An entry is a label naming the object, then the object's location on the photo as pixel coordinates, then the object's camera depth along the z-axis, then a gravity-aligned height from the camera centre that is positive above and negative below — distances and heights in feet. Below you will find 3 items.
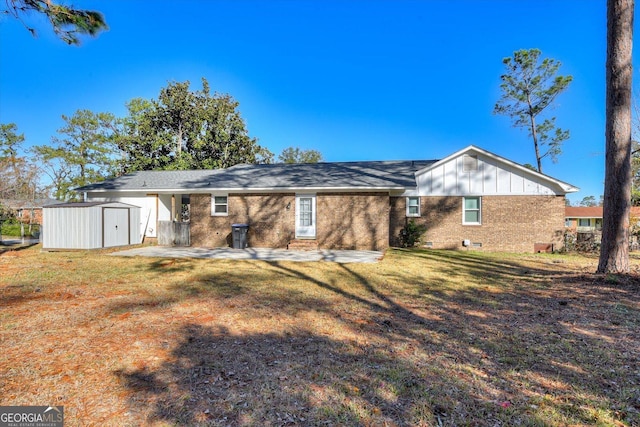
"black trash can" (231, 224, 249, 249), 44.37 -2.95
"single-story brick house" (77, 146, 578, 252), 44.04 +1.33
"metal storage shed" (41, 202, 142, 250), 41.60 -1.57
